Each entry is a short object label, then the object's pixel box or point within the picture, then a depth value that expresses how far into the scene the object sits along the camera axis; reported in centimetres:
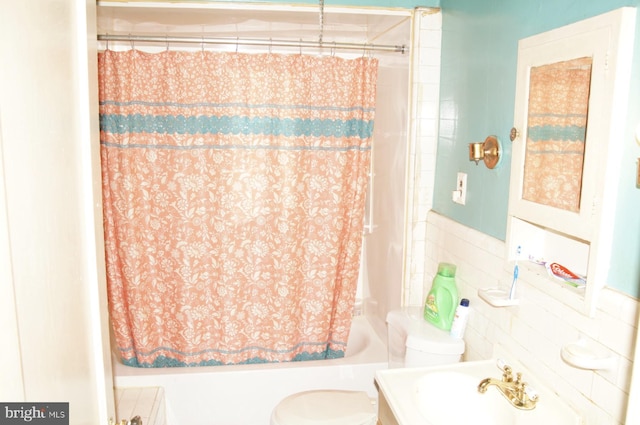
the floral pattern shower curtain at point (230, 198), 239
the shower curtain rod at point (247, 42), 234
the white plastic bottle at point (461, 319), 199
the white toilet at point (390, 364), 198
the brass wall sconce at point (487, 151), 179
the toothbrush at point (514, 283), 165
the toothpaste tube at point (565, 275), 140
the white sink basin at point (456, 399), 145
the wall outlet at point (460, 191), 210
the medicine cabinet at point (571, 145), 120
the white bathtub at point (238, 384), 247
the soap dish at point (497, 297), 165
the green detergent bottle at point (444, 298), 211
